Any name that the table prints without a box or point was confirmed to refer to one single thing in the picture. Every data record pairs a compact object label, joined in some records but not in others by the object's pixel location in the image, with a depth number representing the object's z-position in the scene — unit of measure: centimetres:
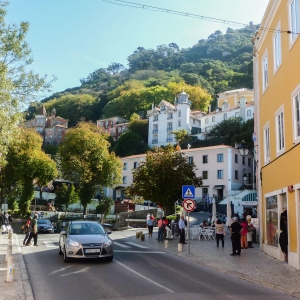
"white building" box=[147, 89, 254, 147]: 8566
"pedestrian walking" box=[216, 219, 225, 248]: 2058
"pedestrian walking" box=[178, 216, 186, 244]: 2134
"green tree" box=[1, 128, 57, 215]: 4434
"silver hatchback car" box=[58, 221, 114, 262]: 1334
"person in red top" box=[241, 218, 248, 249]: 2054
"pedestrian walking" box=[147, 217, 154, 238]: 2768
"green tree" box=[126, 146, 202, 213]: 2612
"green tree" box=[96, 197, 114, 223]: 4697
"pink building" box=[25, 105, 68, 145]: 11731
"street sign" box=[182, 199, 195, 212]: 1725
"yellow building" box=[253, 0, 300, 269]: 1373
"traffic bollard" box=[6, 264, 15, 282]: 982
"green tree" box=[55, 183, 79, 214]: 5525
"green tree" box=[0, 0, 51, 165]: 1448
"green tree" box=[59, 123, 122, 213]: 4869
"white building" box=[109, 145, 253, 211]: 5772
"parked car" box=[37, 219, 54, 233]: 3431
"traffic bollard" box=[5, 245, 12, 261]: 1093
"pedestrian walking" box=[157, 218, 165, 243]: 2466
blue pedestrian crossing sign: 1765
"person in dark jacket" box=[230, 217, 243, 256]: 1706
